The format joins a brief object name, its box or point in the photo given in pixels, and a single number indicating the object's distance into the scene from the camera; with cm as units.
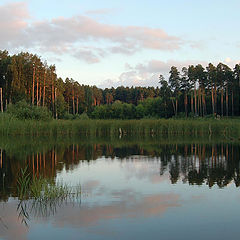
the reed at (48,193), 888
